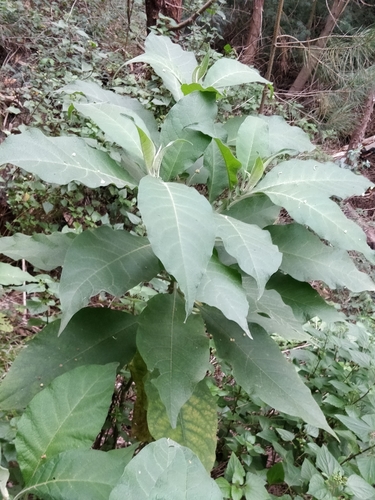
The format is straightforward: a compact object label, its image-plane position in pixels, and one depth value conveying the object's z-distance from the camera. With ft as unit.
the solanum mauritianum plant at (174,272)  2.29
